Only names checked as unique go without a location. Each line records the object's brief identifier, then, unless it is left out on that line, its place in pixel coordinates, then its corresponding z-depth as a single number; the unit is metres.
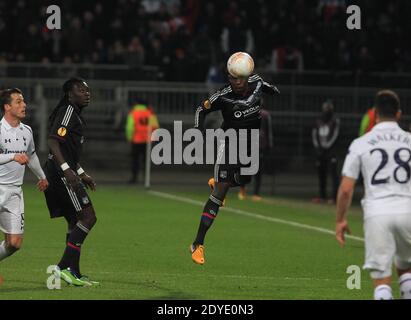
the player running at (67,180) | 13.52
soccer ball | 14.39
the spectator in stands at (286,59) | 35.00
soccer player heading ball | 14.53
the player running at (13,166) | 13.19
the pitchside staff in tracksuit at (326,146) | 28.70
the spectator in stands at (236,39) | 34.38
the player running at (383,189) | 10.35
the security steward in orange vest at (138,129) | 31.19
